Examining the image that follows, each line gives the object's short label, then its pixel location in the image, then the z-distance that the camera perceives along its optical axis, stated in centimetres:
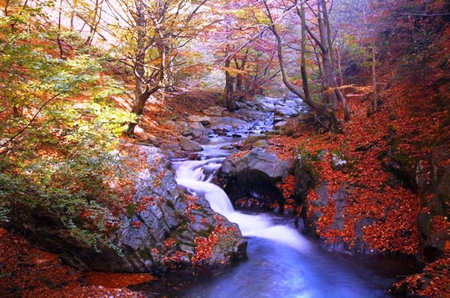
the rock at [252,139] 1374
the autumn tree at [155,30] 1055
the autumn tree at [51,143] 404
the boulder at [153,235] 640
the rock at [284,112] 2136
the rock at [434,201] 571
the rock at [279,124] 1678
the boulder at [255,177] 1038
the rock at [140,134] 1277
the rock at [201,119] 1822
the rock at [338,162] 885
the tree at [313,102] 972
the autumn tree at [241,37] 1002
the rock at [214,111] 2022
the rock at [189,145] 1389
